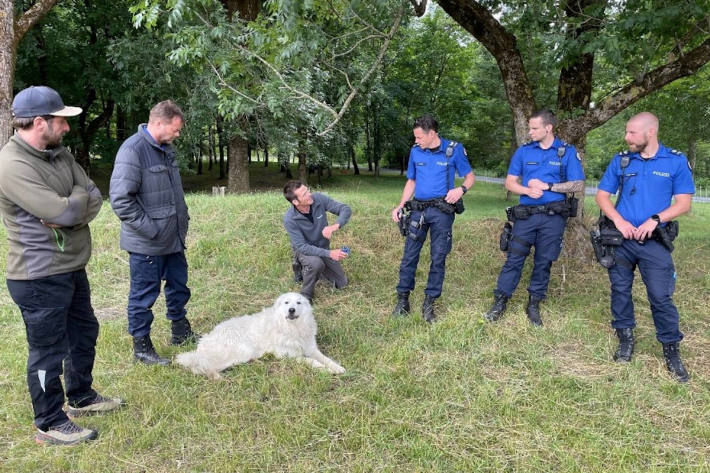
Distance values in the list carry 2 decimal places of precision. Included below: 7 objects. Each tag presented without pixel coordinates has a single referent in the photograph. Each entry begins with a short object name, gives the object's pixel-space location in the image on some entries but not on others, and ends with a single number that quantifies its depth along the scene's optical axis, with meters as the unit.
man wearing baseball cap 2.78
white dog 3.97
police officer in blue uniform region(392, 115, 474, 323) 4.96
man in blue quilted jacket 3.85
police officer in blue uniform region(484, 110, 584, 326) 4.69
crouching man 5.39
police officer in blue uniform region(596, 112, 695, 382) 3.89
